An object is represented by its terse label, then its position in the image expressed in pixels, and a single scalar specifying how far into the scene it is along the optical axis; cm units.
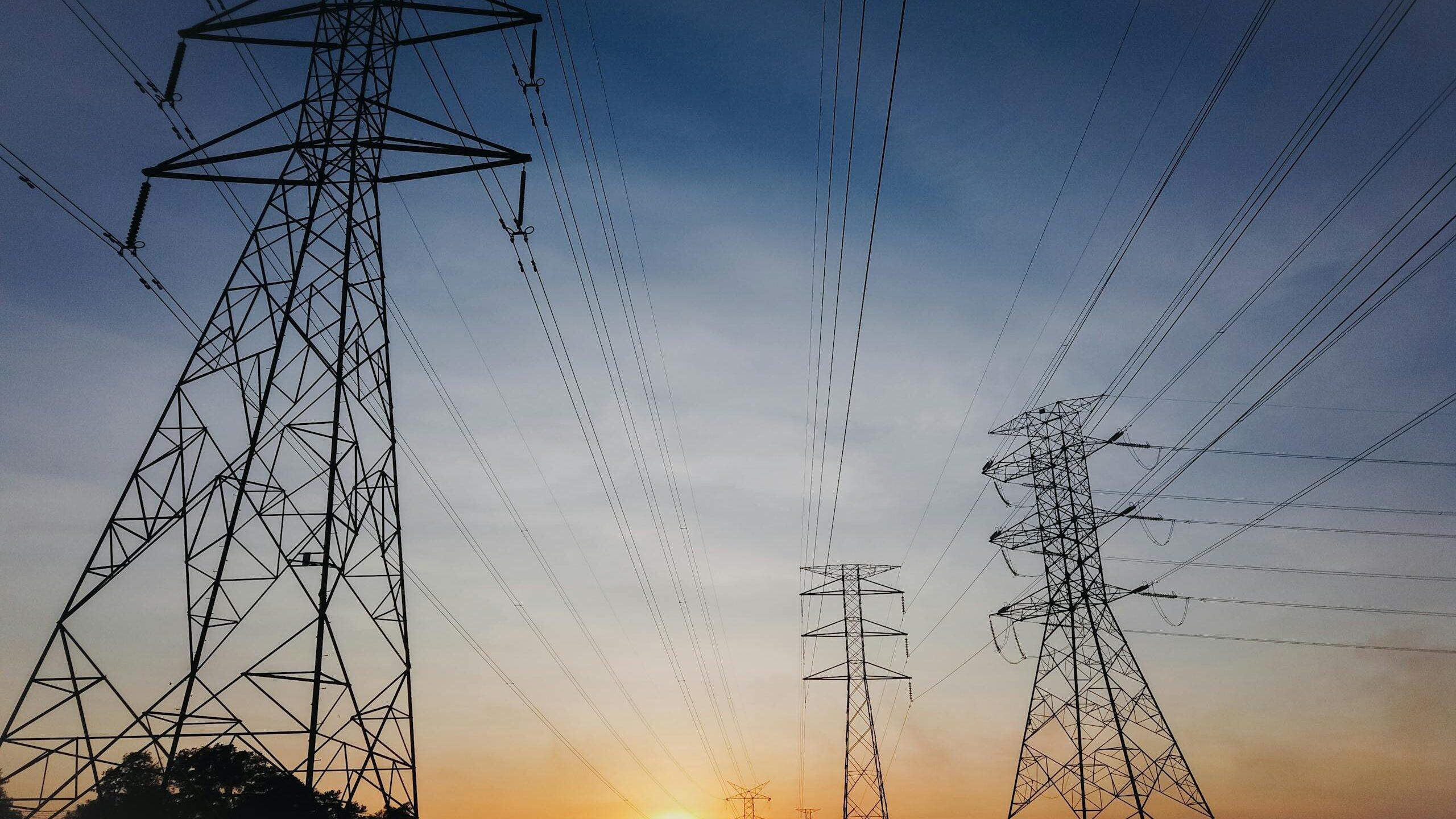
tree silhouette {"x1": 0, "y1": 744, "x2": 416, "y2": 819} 1552
